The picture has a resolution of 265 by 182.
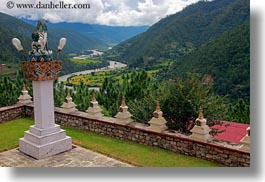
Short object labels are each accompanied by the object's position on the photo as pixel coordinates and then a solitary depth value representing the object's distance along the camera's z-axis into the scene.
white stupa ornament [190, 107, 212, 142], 5.59
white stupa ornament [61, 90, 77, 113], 8.00
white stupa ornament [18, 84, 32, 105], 9.00
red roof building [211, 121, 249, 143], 10.21
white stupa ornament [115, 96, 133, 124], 6.81
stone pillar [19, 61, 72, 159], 5.82
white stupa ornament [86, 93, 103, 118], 7.44
